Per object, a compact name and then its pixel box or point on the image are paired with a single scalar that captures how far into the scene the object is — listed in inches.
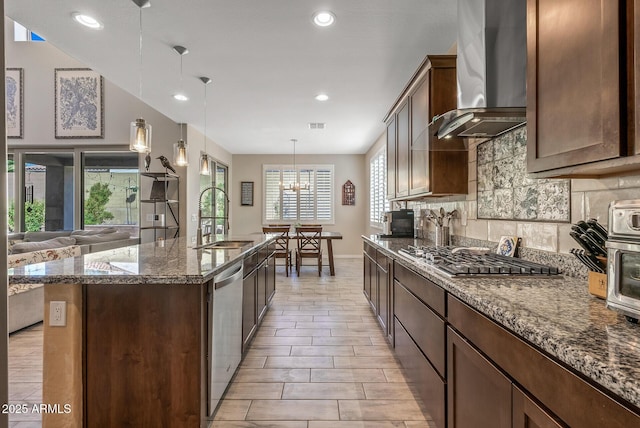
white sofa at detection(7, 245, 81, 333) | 118.2
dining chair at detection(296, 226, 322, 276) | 232.5
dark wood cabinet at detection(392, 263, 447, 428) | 58.6
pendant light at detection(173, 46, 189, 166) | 128.6
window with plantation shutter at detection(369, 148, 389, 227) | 238.7
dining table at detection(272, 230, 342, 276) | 227.1
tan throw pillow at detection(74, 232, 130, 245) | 161.1
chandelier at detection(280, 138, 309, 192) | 269.0
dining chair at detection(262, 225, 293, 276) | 233.0
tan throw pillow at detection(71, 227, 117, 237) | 206.4
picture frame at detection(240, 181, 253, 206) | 324.2
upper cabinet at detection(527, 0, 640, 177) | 34.3
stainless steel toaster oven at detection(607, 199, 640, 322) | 32.1
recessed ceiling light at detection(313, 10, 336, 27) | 94.2
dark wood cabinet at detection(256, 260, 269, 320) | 117.1
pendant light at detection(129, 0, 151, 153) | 99.4
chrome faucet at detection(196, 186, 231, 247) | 109.3
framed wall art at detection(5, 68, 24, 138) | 230.1
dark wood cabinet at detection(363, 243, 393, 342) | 103.7
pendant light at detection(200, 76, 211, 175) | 140.8
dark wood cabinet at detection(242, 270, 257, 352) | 95.4
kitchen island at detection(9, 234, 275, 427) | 60.8
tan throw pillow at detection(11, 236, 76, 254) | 127.9
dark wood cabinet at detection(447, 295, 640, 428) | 24.8
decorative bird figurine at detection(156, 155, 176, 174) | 196.1
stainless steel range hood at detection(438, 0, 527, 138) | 63.7
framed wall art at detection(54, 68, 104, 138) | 229.1
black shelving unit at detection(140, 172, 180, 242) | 213.0
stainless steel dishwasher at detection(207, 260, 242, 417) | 66.4
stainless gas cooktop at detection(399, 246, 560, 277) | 57.3
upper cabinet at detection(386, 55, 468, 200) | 95.0
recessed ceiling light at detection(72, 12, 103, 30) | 96.3
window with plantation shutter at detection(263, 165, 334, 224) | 323.0
